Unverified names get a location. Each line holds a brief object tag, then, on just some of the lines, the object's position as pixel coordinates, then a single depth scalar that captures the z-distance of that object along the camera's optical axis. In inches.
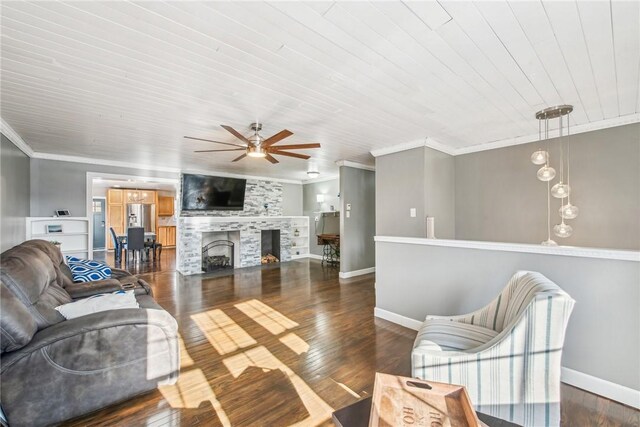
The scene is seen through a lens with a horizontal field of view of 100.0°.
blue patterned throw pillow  122.5
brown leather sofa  62.1
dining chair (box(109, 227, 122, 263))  295.7
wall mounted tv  242.4
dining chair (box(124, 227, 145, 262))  275.6
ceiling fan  116.6
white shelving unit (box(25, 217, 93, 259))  176.7
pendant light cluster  109.2
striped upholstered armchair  58.1
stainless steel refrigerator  395.2
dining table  299.2
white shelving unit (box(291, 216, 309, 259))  319.3
